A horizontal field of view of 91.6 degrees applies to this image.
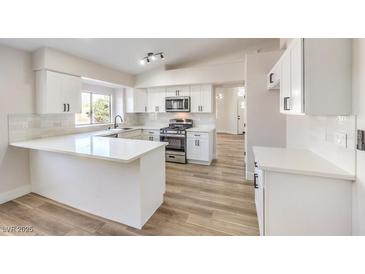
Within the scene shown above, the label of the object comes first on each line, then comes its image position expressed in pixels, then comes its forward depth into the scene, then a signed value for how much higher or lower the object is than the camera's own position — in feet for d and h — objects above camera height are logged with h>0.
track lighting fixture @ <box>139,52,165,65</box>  11.93 +4.97
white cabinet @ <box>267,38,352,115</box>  4.37 +1.30
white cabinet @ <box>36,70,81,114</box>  9.66 +2.18
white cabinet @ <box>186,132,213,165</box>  14.38 -1.52
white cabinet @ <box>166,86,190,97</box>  15.69 +3.43
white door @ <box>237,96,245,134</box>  32.94 +2.30
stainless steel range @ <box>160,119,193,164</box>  14.94 -1.07
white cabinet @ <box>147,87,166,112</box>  16.62 +2.87
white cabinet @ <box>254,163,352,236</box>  4.54 -2.07
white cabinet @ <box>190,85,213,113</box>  14.99 +2.63
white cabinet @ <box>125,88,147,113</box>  17.03 +2.83
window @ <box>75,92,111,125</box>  14.08 +1.77
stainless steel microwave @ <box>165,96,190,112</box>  15.60 +2.27
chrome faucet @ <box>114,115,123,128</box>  16.23 +1.01
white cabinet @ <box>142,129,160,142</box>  16.17 -0.45
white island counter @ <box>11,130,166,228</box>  6.64 -1.96
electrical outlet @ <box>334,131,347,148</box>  4.64 -0.30
